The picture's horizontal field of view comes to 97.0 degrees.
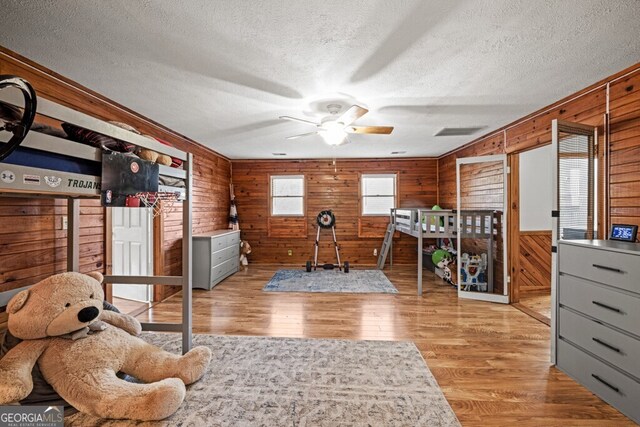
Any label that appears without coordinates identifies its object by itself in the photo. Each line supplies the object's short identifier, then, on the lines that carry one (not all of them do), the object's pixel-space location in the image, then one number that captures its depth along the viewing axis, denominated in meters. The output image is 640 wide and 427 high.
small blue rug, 4.38
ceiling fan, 2.78
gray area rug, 1.68
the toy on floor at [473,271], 4.16
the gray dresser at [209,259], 4.33
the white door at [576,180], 2.36
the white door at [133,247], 3.84
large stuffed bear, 1.57
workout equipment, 5.70
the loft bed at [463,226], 4.04
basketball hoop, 1.94
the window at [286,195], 6.36
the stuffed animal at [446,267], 4.62
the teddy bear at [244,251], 6.04
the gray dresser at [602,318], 1.69
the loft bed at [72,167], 1.16
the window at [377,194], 6.29
